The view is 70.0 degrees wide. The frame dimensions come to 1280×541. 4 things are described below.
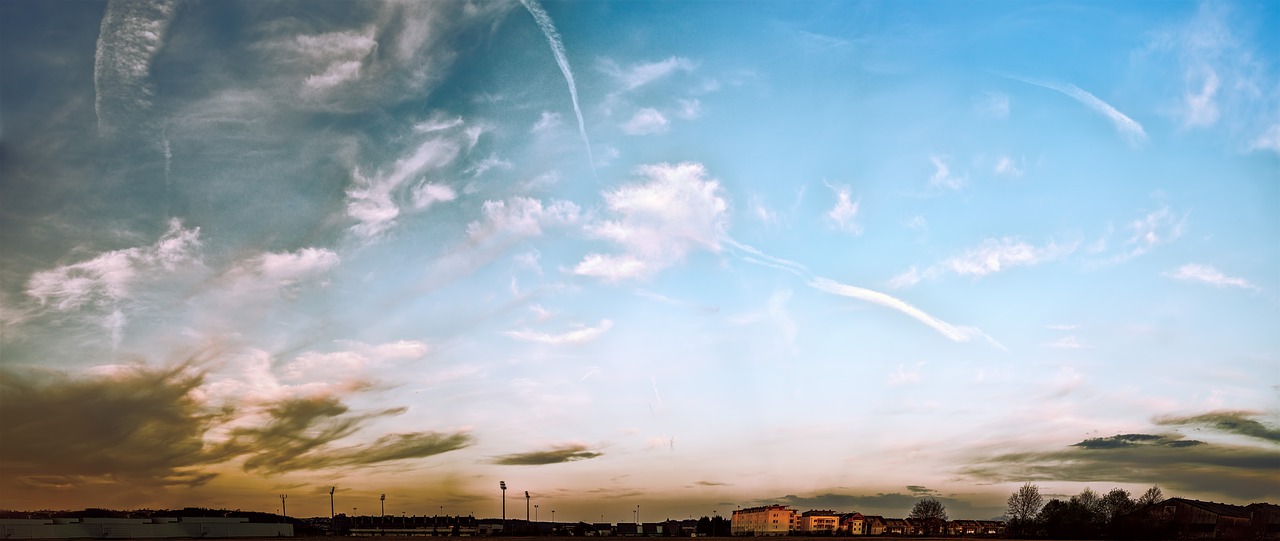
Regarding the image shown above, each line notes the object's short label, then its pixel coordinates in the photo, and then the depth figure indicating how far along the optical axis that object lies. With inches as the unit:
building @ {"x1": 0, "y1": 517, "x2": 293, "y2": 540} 6461.6
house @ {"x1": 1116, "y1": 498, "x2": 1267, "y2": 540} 6633.9
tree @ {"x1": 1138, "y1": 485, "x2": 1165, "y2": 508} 7106.8
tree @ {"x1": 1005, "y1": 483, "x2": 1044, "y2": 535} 7352.4
